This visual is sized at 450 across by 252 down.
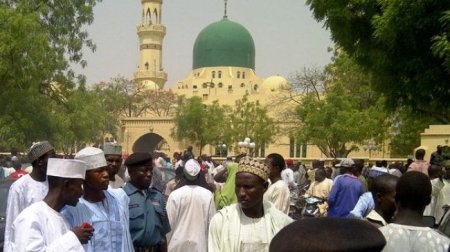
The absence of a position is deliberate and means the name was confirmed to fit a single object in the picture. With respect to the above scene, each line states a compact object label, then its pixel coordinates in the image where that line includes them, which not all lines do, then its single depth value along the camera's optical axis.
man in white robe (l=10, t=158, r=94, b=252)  3.78
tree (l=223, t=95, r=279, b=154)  52.84
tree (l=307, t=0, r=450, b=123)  10.79
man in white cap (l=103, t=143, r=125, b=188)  5.71
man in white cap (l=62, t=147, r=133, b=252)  4.48
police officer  5.47
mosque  80.25
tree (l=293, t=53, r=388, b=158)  31.83
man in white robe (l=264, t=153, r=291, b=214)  7.20
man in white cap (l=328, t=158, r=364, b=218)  8.53
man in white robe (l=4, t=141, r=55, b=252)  5.43
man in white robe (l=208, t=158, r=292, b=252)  4.07
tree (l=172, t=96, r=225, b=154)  56.22
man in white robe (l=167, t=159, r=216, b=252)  6.37
